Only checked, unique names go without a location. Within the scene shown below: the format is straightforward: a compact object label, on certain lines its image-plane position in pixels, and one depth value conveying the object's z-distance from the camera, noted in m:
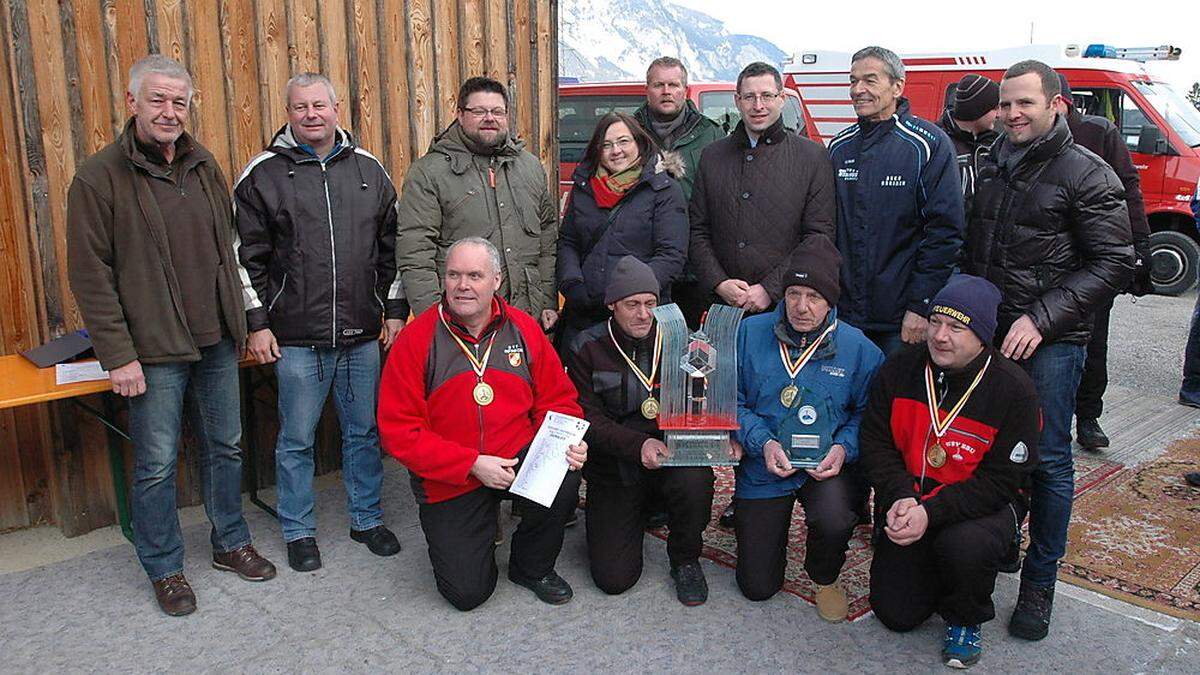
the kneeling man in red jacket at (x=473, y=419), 3.62
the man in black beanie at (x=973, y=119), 4.79
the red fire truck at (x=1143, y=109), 9.96
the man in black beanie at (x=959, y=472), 3.25
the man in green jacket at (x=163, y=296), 3.33
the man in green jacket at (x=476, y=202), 4.08
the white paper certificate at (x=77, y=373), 3.73
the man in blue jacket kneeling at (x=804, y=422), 3.61
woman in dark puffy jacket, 4.21
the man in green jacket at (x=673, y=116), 4.86
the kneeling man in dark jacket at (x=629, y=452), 3.74
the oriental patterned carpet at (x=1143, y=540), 3.79
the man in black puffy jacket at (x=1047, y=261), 3.36
